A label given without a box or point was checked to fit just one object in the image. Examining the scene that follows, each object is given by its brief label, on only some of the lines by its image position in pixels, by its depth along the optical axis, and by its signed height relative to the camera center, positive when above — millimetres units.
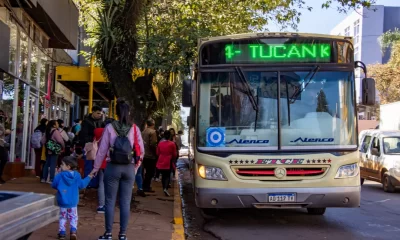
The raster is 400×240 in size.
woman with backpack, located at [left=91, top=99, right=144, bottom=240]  6531 -202
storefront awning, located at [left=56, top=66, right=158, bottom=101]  14656 +1932
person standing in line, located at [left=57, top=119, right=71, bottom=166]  12603 +152
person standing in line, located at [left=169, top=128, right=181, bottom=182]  13309 -478
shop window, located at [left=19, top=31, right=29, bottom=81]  14391 +2476
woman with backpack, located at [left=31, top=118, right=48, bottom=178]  13344 +53
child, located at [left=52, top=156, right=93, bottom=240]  6523 -541
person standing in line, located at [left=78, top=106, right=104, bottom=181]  9258 +342
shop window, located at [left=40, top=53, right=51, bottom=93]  17292 +2509
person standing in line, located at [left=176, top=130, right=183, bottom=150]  20422 +313
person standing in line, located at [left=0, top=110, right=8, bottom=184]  11547 -134
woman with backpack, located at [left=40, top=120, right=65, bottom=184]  12227 +27
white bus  8250 +425
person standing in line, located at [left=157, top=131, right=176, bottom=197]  12266 -285
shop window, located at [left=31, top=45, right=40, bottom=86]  15898 +2564
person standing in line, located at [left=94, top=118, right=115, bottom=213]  8523 -660
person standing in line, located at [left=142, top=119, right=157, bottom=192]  12359 -149
